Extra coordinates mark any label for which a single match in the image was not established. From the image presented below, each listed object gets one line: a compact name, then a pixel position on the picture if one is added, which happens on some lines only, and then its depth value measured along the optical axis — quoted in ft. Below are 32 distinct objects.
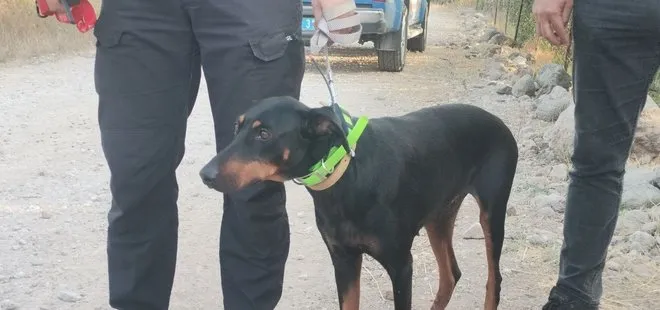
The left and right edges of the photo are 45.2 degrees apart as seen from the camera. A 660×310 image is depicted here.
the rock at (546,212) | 15.43
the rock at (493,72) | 32.46
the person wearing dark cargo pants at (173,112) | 8.08
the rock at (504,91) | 28.02
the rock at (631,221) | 14.17
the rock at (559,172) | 17.42
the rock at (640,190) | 15.28
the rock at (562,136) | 18.66
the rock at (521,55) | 35.76
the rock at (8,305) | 11.31
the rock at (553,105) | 22.93
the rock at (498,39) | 44.45
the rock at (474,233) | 14.46
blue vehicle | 33.37
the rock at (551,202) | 15.66
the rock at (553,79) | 26.07
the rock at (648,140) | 17.62
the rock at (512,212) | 15.67
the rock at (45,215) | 15.20
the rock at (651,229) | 13.87
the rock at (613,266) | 12.71
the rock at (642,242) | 13.33
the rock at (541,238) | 14.03
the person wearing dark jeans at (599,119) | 8.51
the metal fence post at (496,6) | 49.24
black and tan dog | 8.45
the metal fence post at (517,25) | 36.74
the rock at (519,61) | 35.15
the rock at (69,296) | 11.71
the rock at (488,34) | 48.29
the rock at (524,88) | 27.20
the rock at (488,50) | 41.23
